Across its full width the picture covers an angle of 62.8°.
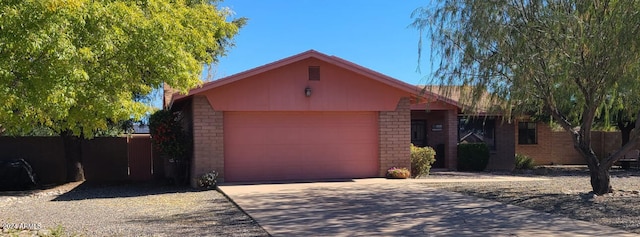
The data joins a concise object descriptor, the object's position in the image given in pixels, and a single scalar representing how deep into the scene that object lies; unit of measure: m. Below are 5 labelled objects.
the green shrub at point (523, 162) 20.56
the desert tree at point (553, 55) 8.93
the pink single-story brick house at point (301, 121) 13.85
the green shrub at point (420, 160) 15.77
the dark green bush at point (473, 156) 19.22
